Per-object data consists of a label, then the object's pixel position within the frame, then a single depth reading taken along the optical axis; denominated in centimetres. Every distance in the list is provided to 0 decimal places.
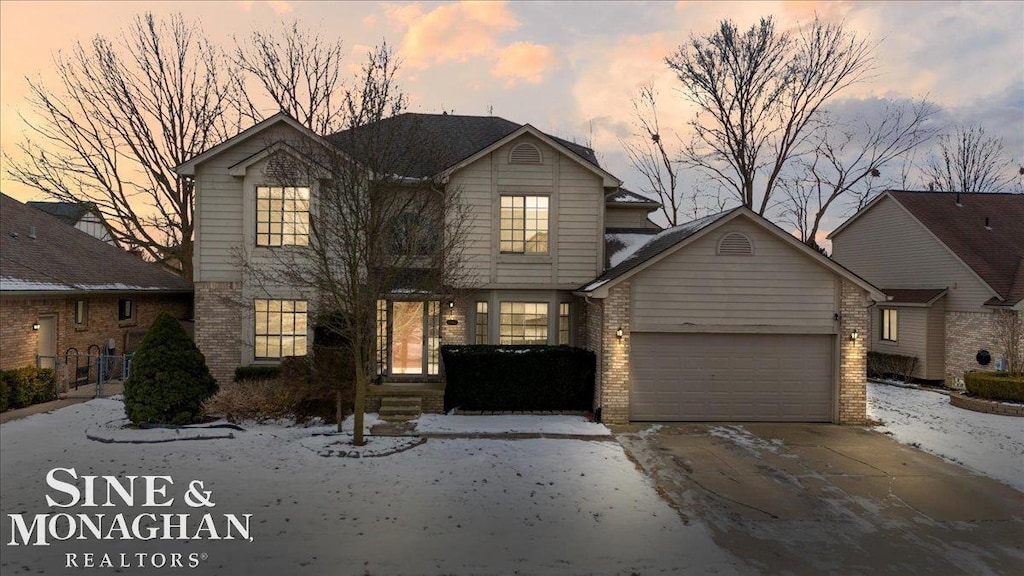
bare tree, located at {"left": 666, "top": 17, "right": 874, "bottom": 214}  2238
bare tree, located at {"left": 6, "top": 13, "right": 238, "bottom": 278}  1925
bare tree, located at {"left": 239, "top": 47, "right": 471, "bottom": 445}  884
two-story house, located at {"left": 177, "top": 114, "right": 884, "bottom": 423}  1152
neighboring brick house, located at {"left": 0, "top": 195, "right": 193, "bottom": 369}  1229
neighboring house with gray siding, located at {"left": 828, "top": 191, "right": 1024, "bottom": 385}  1602
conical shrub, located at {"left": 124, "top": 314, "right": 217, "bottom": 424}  1019
